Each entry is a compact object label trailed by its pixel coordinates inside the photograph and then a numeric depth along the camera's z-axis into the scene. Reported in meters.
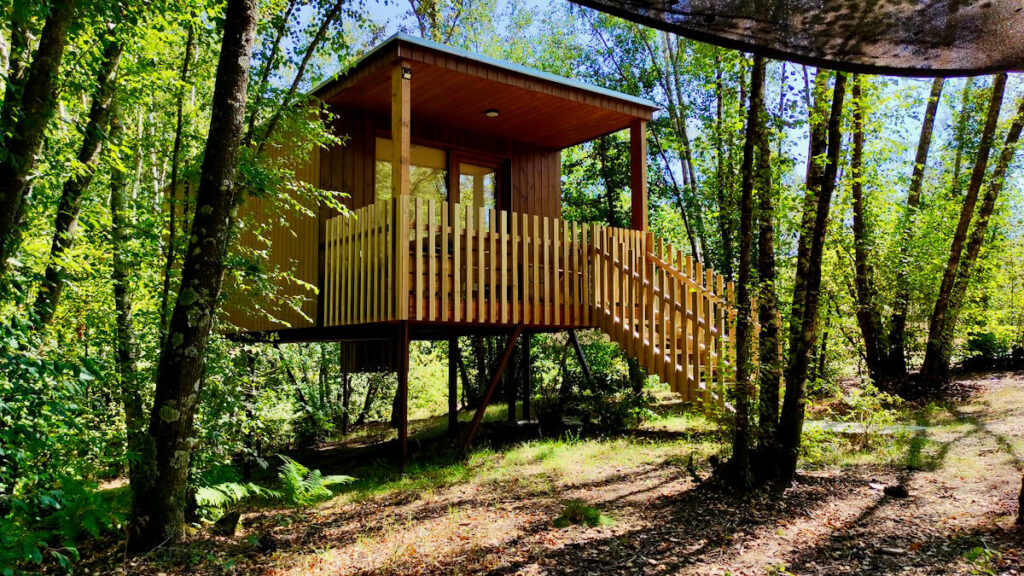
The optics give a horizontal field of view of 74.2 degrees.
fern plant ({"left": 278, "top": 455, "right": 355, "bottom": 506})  6.34
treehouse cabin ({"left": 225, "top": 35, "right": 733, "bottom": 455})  7.56
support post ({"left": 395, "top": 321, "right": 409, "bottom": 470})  7.66
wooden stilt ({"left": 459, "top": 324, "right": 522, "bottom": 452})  8.28
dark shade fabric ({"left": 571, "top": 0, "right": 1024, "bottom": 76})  1.13
